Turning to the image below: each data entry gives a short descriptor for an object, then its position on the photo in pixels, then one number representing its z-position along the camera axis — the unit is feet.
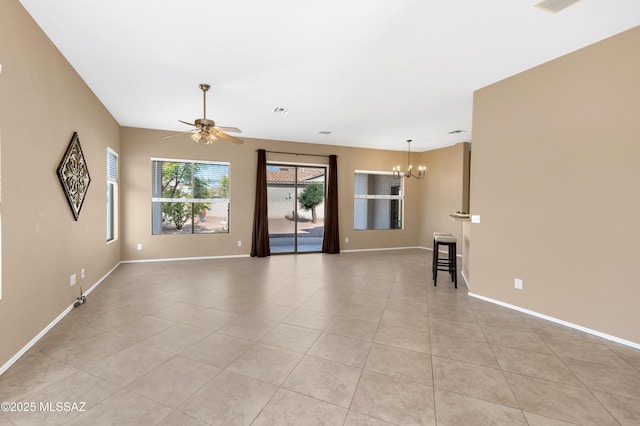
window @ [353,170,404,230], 26.99
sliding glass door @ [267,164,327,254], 24.47
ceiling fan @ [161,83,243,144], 12.44
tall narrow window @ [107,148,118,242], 18.04
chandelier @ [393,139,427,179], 27.94
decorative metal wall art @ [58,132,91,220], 10.71
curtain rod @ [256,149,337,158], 23.87
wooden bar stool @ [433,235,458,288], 15.37
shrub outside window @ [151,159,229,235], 21.34
